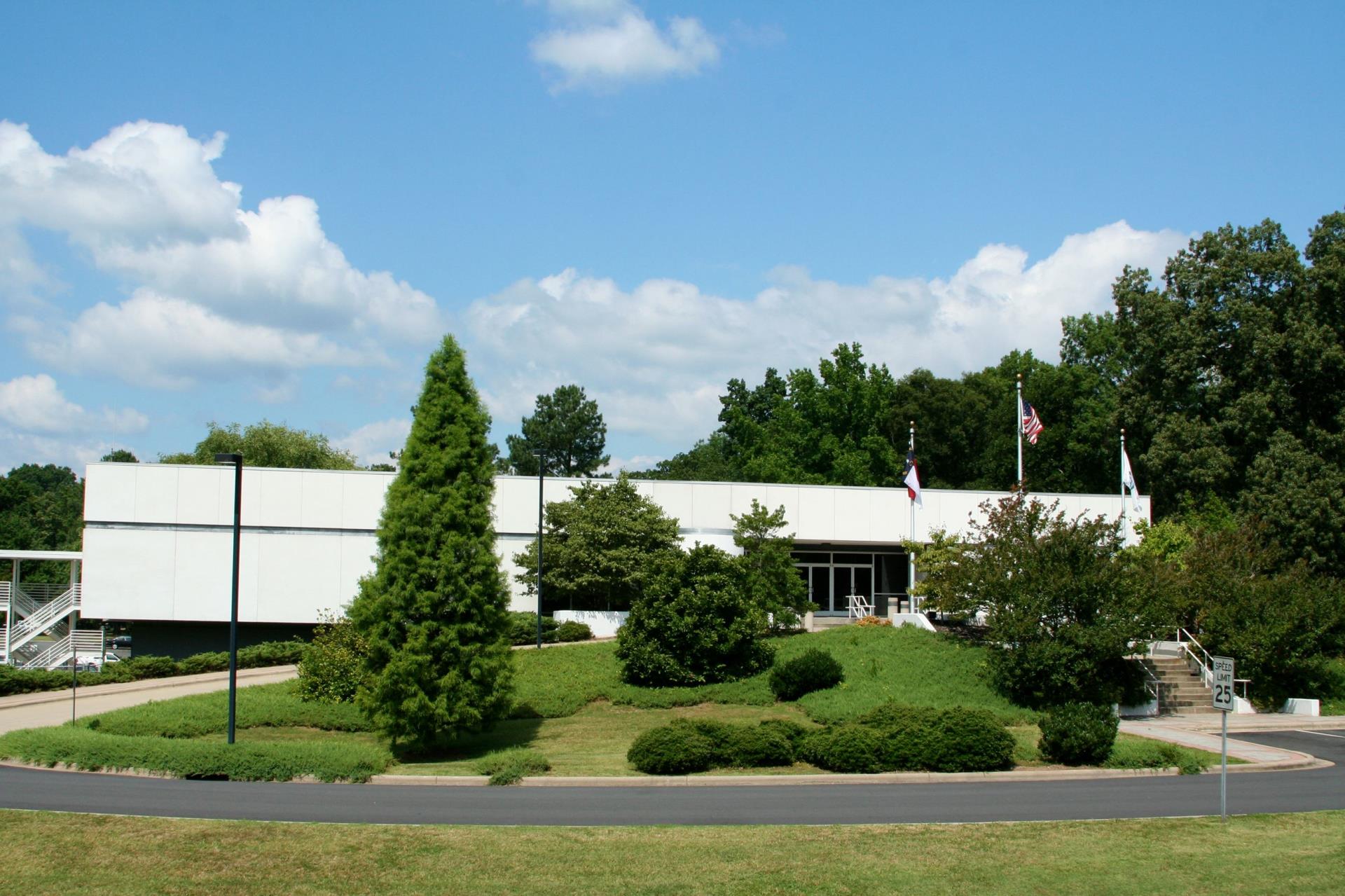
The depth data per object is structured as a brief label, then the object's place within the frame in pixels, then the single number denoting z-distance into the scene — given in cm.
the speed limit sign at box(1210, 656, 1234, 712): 1644
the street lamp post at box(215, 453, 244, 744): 2098
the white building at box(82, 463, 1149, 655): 4056
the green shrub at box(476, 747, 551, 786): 1895
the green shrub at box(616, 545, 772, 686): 3003
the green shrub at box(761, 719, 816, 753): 2112
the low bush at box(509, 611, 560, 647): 3750
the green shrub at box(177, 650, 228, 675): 3425
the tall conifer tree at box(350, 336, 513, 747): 2166
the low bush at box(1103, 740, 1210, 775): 2025
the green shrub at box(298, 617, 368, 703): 2747
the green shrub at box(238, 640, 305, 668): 3547
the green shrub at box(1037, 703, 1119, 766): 2023
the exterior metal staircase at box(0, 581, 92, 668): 4225
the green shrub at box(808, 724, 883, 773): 1988
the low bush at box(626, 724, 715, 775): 1962
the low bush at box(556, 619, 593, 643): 3847
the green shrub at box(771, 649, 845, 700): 2841
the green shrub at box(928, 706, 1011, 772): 1994
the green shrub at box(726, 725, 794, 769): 2038
